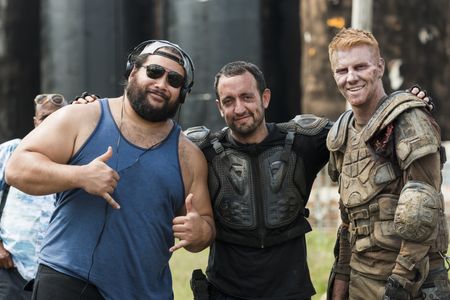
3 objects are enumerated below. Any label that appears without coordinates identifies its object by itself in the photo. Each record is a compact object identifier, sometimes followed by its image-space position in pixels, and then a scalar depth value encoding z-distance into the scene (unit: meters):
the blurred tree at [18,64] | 14.93
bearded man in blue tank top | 4.17
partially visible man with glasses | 5.36
